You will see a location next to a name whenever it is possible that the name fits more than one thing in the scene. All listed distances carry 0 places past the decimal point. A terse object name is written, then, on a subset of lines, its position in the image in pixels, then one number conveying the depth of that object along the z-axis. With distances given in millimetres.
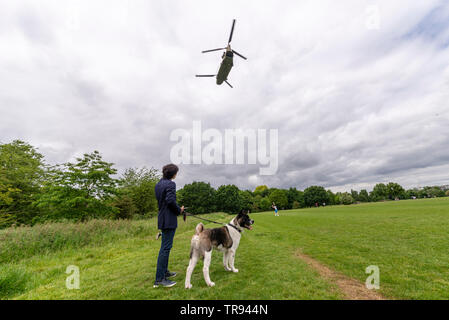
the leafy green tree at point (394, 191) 100625
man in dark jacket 4188
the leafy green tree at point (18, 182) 20047
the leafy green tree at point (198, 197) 72331
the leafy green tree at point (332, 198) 101188
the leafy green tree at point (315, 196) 95000
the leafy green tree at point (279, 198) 97438
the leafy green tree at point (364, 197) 109519
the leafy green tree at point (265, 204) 97438
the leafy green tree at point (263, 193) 126456
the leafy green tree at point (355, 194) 111625
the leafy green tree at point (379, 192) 104725
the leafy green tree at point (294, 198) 98800
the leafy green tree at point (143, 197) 34281
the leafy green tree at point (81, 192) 18844
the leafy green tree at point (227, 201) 76000
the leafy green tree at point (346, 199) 89638
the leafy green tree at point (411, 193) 109844
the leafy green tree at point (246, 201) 82038
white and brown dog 4132
